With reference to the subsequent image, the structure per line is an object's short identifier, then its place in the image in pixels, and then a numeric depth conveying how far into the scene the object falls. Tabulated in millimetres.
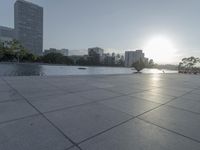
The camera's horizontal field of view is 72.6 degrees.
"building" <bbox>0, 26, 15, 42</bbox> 132212
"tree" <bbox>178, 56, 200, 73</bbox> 54625
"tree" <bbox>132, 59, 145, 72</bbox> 47762
